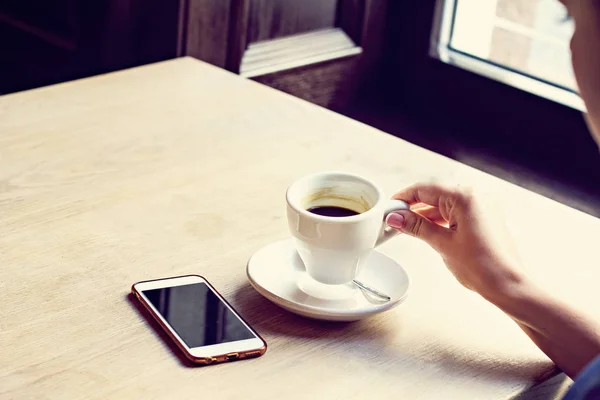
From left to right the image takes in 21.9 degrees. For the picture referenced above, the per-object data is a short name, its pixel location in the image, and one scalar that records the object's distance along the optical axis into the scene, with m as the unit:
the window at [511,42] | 2.52
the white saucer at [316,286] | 1.36
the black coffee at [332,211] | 1.39
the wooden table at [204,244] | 1.29
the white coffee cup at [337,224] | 1.35
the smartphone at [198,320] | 1.31
